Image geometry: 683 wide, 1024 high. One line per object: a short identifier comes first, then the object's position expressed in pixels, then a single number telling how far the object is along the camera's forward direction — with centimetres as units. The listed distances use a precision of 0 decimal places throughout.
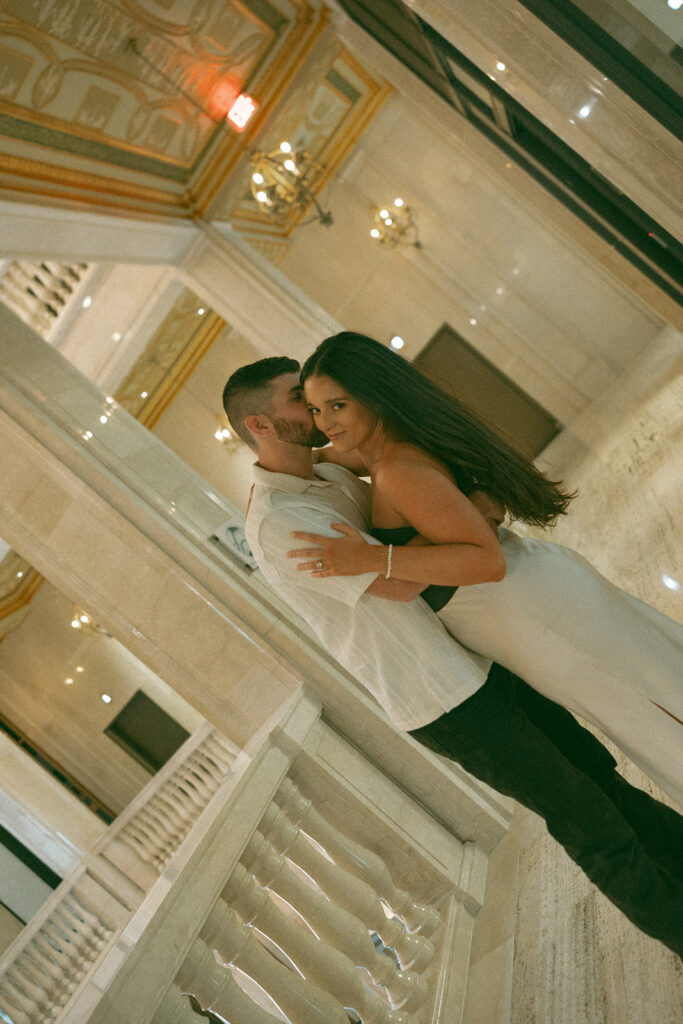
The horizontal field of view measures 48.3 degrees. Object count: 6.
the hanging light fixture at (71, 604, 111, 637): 848
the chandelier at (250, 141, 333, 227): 712
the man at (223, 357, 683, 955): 172
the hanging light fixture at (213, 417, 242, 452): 867
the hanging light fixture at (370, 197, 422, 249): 798
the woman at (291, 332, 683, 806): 161
